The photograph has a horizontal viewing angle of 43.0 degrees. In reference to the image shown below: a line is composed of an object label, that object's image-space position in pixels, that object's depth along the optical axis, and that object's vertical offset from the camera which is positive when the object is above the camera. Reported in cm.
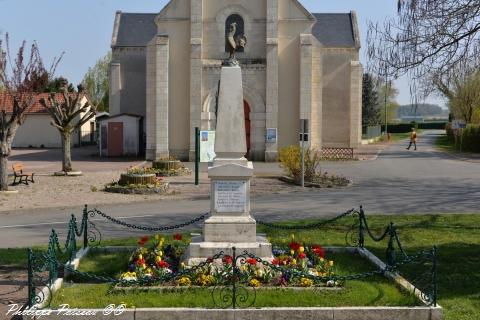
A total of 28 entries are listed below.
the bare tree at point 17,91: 2019 +141
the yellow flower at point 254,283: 801 -202
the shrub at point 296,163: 2320 -127
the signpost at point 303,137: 2199 -26
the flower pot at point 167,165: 2673 -154
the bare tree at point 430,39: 1362 +211
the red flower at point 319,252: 922 -185
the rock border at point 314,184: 2189 -199
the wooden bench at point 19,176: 2201 -176
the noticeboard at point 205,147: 2269 -64
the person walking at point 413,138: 4769 -62
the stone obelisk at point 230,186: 924 -86
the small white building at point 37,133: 5209 -29
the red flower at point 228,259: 832 -178
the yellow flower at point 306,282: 816 -204
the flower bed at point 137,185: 1984 -185
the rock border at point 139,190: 1976 -196
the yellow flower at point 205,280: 811 -201
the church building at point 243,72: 3228 +308
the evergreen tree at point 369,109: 7175 +257
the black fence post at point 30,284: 685 -178
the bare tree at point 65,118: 2564 +50
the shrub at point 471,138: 4338 -57
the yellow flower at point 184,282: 811 -203
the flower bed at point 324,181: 2205 -190
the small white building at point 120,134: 3816 -27
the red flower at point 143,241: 945 -173
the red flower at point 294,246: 935 -179
